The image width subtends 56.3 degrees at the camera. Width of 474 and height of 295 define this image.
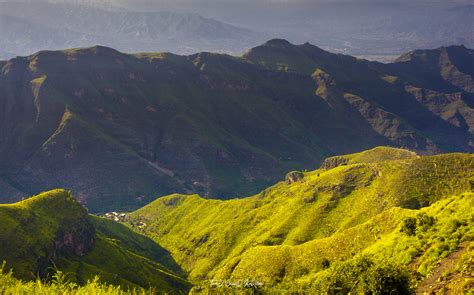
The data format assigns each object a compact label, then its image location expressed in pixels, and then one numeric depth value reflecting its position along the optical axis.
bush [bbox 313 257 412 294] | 54.59
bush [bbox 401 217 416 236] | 83.56
